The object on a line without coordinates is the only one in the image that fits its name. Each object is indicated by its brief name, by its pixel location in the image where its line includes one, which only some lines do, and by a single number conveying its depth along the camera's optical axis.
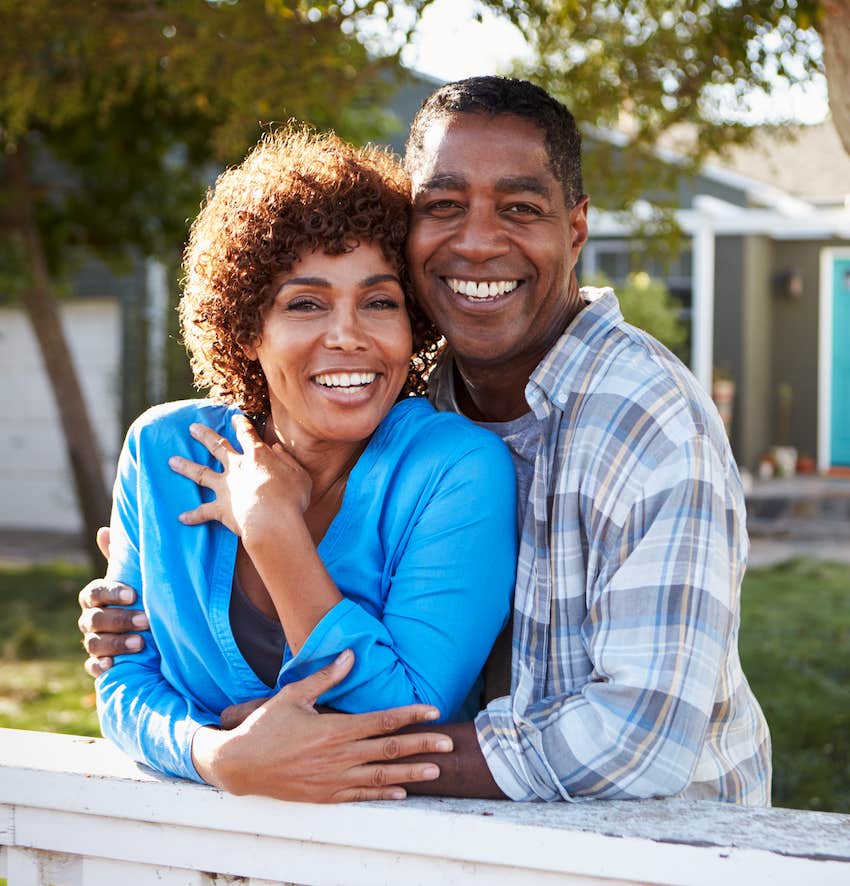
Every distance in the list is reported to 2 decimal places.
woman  2.13
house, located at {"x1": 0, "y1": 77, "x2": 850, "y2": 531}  12.69
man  2.02
